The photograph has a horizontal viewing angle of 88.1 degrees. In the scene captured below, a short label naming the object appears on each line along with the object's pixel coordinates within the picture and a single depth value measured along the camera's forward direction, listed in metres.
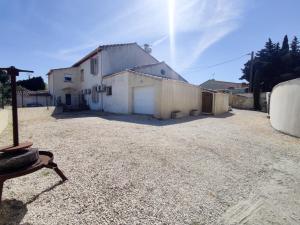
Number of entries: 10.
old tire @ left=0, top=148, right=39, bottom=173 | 2.17
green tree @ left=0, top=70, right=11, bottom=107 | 18.79
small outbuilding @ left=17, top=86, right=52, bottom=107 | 21.54
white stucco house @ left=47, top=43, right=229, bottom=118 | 10.42
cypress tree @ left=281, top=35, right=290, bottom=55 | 22.53
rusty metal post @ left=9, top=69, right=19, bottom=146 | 2.45
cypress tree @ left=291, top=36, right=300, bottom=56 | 22.02
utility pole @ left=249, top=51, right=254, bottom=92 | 20.51
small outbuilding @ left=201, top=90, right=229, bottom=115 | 13.74
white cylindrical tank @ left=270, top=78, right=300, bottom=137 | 6.56
